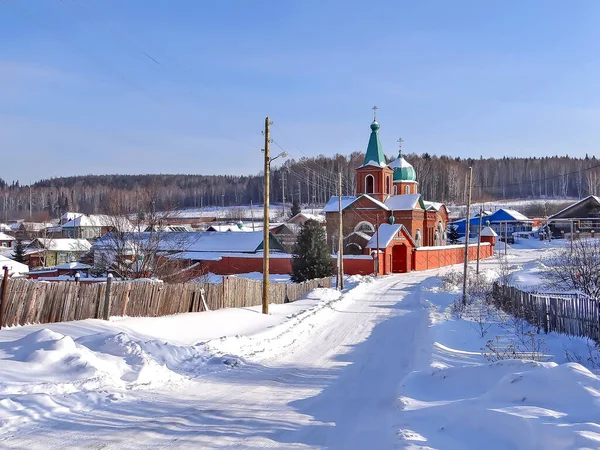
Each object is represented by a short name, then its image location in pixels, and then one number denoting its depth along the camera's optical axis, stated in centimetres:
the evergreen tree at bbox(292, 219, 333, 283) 3762
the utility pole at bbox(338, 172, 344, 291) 3122
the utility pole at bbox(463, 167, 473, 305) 2368
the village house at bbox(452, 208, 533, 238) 8675
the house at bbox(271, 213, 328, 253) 5551
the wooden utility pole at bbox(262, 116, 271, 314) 1934
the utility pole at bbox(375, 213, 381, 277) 4476
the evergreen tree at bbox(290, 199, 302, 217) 9425
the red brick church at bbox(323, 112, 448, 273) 5028
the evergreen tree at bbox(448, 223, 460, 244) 7850
